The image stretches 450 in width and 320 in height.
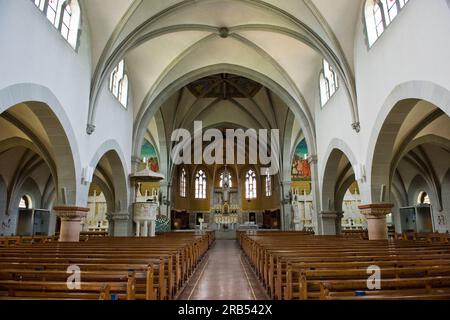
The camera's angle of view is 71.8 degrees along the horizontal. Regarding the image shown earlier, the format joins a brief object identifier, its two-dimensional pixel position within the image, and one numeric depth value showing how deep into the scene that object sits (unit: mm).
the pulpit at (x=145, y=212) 15255
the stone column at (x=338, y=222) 17022
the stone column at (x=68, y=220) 10859
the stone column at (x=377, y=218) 10859
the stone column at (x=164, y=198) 23188
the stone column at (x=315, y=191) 16067
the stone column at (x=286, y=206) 23703
